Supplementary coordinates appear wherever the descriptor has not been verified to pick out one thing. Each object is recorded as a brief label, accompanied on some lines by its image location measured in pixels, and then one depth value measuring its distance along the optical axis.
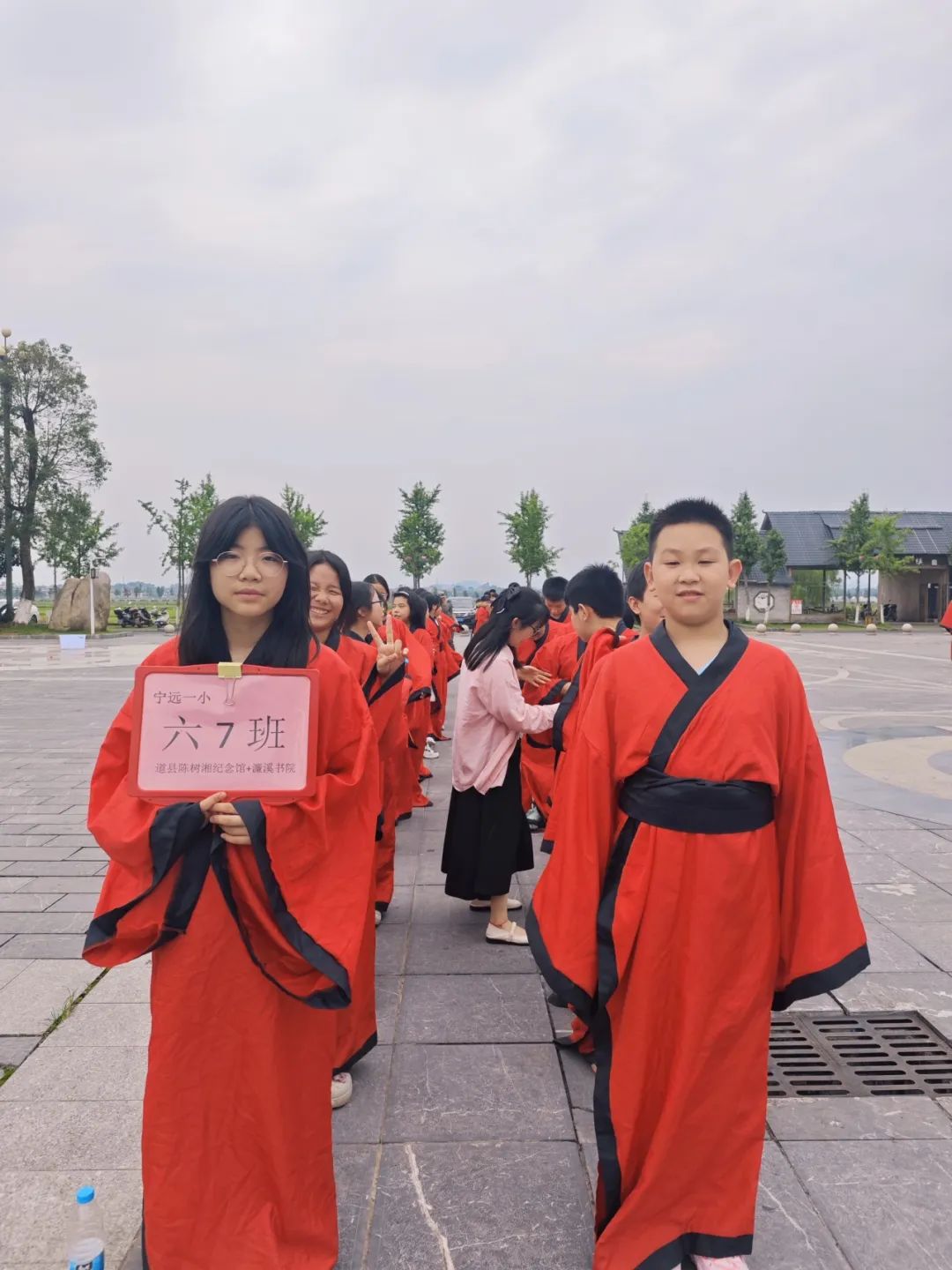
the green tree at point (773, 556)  48.38
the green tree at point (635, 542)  54.09
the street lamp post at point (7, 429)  34.12
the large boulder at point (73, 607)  34.00
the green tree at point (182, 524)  40.12
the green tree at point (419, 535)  45.28
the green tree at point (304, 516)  47.00
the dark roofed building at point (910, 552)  45.50
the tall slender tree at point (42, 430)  35.12
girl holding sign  1.97
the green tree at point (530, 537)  49.50
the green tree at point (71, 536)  36.12
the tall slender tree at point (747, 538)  47.56
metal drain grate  2.94
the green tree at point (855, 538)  45.25
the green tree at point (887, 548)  43.81
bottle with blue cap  1.98
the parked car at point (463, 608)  35.99
